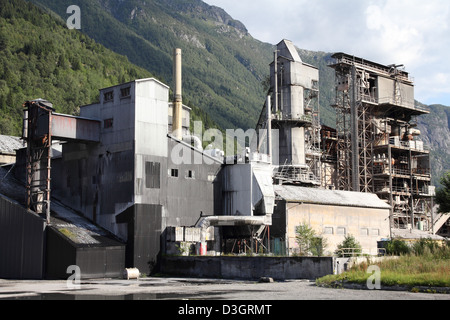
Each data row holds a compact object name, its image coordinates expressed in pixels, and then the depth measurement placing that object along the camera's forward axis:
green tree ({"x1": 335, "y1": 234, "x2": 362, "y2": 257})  51.38
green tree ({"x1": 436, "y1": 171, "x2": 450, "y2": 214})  60.97
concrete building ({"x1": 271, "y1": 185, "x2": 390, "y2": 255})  54.25
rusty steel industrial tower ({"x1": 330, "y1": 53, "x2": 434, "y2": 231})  80.50
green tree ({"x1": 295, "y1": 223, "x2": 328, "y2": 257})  50.34
